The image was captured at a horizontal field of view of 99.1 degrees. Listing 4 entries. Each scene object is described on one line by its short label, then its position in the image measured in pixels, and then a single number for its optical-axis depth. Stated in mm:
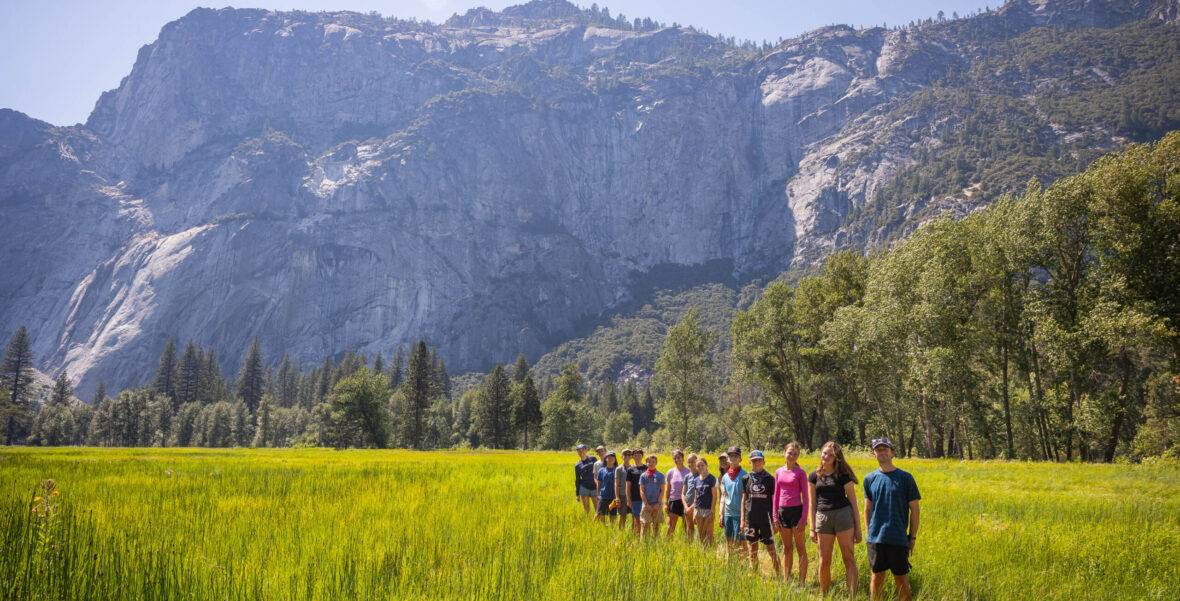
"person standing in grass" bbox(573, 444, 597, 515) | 12766
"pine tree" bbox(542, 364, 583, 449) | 73250
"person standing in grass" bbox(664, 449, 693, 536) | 11211
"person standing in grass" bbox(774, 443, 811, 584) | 8219
